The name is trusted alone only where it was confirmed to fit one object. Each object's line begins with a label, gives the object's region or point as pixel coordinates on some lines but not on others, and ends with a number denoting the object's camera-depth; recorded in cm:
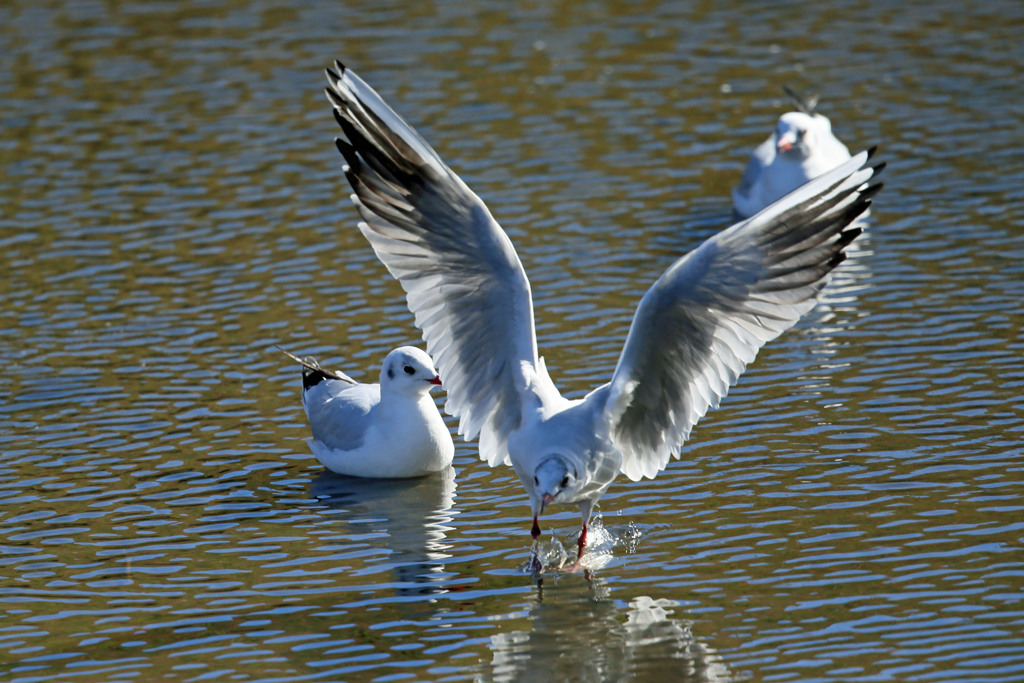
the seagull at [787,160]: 2486
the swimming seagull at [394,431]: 1631
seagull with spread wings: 1278
